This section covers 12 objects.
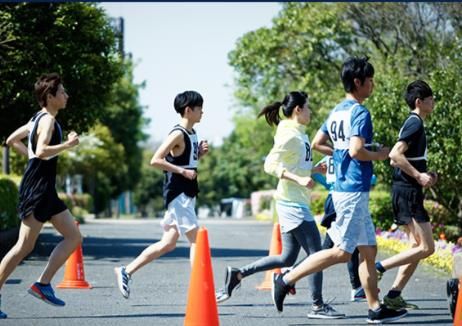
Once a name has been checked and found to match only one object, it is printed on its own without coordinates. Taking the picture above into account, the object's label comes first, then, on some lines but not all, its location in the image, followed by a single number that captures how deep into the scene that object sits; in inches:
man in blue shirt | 464.2
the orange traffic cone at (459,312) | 435.8
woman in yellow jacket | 512.2
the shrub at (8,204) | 1135.5
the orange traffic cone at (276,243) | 641.2
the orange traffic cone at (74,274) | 664.1
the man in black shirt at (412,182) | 497.7
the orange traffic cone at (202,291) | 439.2
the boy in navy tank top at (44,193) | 483.3
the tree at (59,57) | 999.7
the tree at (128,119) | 3571.2
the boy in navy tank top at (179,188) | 521.1
